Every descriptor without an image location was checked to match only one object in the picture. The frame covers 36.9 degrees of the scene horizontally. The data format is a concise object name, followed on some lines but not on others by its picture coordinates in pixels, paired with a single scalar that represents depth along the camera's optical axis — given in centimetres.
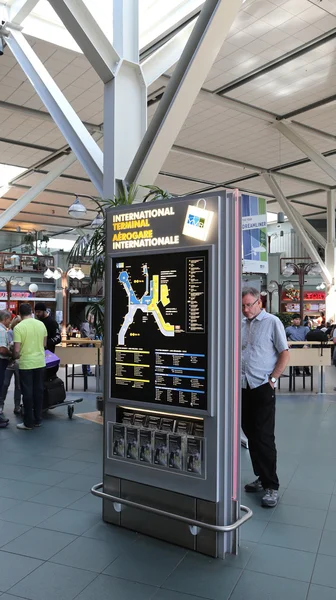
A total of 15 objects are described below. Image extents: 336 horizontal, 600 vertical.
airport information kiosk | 292
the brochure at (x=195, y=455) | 298
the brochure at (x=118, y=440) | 336
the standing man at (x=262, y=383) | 375
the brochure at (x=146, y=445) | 322
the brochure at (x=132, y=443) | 329
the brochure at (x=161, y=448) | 315
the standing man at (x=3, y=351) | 627
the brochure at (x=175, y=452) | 308
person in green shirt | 604
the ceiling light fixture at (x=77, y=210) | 959
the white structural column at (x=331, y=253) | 1579
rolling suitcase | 675
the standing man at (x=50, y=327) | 722
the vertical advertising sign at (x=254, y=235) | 599
